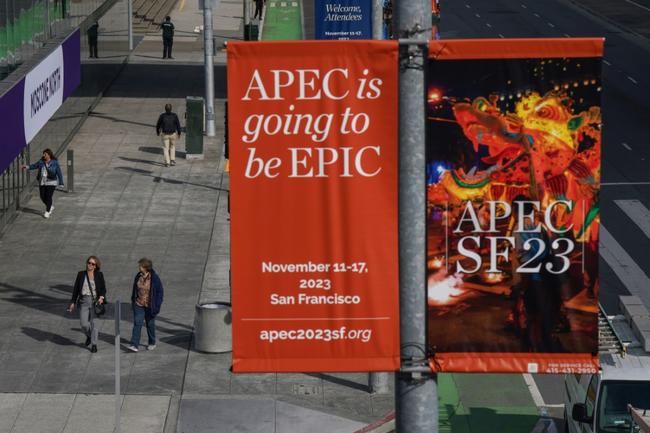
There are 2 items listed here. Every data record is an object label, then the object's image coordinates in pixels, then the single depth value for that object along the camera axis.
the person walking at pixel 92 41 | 43.09
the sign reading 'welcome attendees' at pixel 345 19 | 29.17
